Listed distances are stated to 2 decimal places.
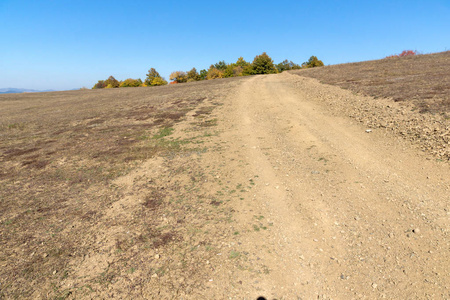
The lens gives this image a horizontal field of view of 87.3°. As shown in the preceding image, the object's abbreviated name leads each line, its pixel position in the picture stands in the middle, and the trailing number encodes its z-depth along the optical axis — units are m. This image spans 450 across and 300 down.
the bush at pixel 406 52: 65.97
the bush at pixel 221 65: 107.94
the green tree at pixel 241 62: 93.57
